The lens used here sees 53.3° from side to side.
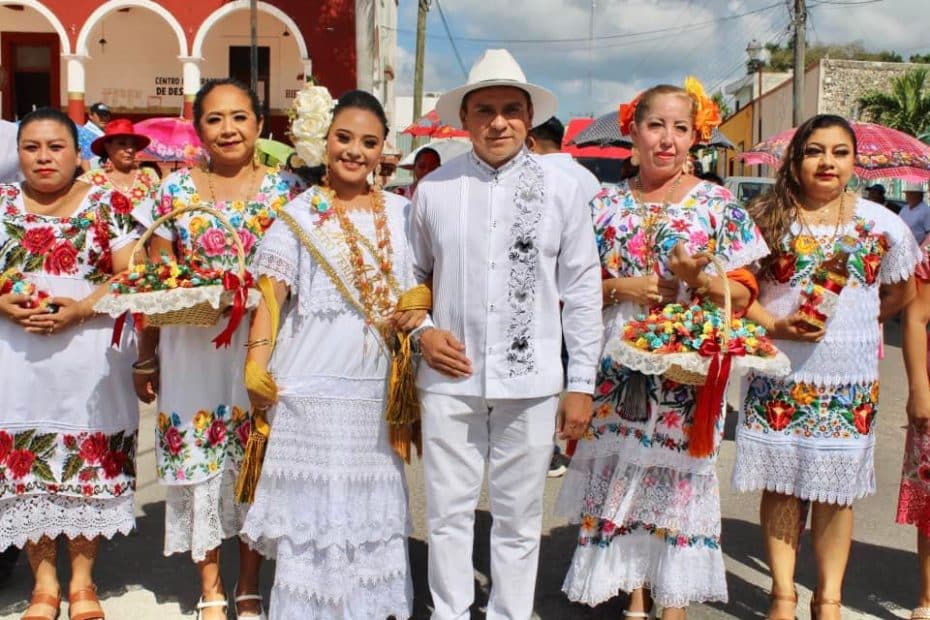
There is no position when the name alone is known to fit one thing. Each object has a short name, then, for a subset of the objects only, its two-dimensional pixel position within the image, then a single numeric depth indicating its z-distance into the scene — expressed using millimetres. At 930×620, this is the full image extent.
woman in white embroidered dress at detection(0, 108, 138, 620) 3820
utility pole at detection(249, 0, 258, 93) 16919
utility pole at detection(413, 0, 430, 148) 23031
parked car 18469
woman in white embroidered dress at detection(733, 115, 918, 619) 3740
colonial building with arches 20500
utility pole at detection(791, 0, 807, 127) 20219
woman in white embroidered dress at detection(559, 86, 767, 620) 3564
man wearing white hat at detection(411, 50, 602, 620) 3297
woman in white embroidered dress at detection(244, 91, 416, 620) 3496
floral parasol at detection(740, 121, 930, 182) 9922
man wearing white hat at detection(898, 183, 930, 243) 12882
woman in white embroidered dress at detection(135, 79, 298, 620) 3738
